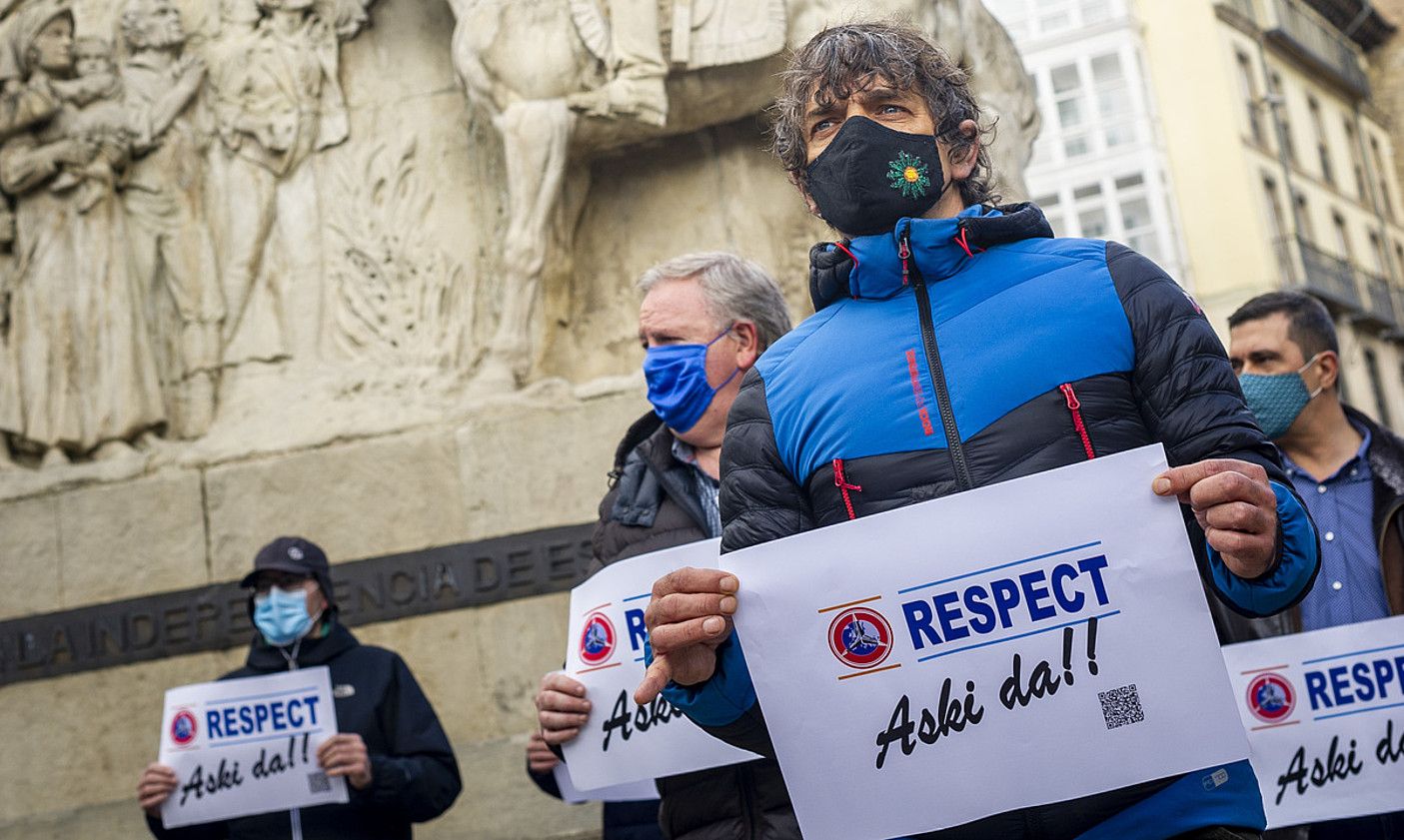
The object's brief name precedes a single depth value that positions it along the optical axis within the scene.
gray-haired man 3.88
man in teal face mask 4.09
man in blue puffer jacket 2.20
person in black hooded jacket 4.79
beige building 33.66
